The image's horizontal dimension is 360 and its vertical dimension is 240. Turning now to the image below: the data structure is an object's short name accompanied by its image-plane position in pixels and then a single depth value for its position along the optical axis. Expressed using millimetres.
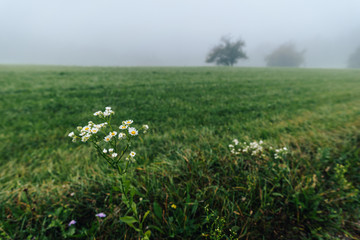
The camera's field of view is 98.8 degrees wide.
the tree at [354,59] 77675
